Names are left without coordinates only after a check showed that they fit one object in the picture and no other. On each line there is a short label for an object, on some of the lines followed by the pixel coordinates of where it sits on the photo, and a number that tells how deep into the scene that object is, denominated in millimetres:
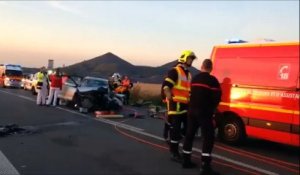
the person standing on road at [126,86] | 27962
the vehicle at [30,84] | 33044
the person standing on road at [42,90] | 22953
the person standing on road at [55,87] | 23000
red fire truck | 10320
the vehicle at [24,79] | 41469
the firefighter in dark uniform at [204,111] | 8344
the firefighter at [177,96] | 9422
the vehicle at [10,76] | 43312
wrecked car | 20781
